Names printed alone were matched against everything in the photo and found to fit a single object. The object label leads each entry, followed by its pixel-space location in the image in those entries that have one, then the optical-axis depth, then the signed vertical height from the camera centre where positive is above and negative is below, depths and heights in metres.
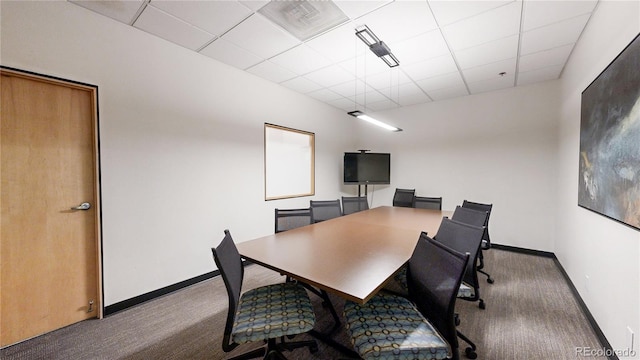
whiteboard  3.97 +0.22
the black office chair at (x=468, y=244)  1.64 -0.51
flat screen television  5.22 +0.17
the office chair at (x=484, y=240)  2.72 -0.74
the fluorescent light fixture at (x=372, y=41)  2.34 +1.40
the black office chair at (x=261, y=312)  1.30 -0.87
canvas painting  1.42 +0.27
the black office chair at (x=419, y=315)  1.15 -0.84
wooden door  1.83 -0.29
